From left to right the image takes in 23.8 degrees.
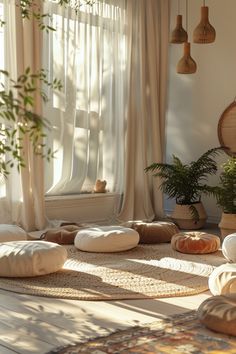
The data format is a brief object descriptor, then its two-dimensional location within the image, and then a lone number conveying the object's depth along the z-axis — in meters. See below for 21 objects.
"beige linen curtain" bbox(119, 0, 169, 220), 6.42
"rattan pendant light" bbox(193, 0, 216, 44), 4.84
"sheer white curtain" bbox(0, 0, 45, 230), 5.30
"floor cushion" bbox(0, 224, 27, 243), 4.22
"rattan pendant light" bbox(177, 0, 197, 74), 5.40
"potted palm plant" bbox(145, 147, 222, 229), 5.94
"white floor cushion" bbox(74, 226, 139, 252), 4.30
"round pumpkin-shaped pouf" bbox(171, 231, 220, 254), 4.38
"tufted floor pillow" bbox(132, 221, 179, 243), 4.81
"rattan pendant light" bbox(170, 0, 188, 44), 5.18
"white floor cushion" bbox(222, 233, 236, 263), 3.98
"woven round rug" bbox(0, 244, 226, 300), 3.26
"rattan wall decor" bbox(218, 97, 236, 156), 6.26
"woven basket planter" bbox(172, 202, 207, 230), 5.93
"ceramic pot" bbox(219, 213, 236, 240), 5.18
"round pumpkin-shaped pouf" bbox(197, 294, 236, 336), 2.49
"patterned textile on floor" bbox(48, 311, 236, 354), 2.31
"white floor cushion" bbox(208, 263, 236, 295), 3.00
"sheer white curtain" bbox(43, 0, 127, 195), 5.81
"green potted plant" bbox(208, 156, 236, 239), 5.21
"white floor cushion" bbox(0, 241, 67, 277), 3.45
